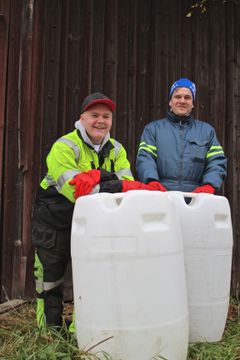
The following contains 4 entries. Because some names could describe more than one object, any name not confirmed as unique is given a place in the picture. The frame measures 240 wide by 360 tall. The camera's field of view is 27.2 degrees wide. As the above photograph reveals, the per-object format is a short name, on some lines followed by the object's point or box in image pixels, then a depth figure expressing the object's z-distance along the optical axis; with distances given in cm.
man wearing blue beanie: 378
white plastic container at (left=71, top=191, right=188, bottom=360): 250
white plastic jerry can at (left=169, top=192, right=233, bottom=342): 308
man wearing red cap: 318
